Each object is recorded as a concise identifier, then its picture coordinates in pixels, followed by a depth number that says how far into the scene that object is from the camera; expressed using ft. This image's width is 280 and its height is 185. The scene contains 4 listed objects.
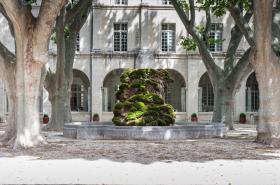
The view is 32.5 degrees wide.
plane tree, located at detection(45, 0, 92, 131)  68.59
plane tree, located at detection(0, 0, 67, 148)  43.96
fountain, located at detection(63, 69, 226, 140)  54.13
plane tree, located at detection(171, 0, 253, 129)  72.59
